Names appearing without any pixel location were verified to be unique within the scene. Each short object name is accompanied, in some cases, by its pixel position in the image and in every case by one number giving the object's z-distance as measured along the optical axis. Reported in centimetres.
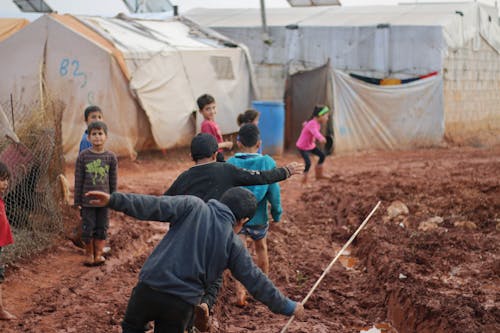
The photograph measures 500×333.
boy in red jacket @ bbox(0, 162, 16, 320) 527
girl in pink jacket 1102
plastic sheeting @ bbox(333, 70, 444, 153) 1585
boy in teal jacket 562
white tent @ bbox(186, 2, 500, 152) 1631
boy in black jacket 471
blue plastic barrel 1505
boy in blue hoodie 365
